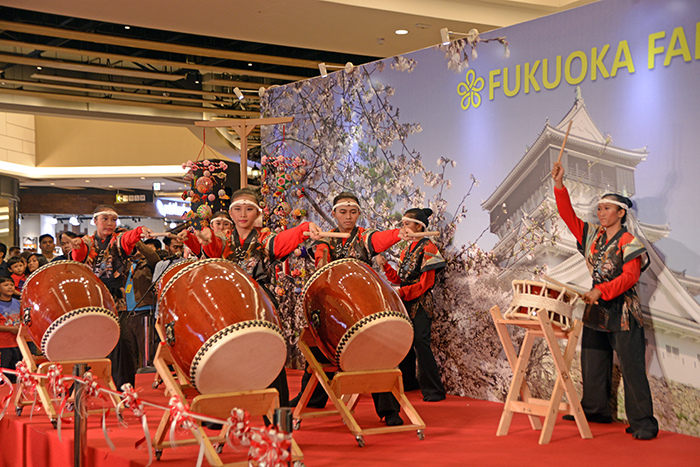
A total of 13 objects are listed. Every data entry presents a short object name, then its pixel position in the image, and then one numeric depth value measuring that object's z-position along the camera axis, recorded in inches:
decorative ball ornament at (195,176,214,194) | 254.8
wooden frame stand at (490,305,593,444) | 139.2
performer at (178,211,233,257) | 157.1
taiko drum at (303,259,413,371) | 139.3
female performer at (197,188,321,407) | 152.0
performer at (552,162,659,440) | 144.5
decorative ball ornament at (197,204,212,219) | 241.6
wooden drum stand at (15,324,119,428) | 164.6
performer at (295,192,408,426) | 154.1
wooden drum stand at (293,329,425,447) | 140.7
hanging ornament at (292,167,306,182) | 246.4
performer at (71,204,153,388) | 191.0
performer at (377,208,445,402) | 191.0
